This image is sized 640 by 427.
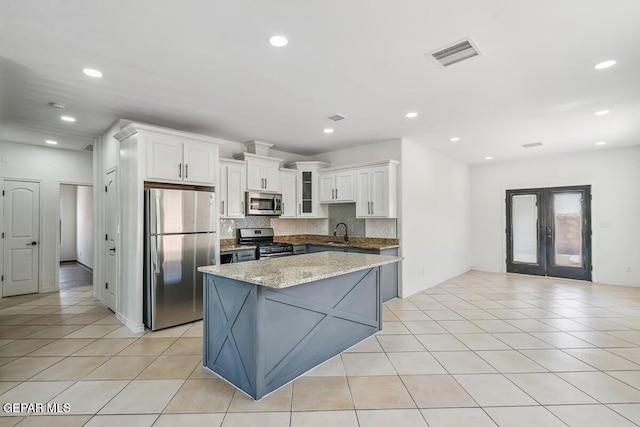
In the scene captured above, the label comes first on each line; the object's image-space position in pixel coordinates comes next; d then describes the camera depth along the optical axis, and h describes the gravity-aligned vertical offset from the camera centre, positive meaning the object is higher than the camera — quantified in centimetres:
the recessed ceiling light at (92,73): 282 +134
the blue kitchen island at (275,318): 235 -88
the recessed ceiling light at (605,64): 273 +134
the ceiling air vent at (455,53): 245 +135
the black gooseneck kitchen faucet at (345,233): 599 -35
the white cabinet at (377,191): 519 +43
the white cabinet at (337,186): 566 +55
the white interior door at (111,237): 429 -29
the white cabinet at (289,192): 588 +47
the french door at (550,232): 661 -40
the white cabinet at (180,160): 384 +75
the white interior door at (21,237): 537 -35
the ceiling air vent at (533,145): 569 +131
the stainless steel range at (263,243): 522 -49
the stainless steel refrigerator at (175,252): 376 -45
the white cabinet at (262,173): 529 +76
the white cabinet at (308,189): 609 +53
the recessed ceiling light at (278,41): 233 +134
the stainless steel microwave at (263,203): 529 +22
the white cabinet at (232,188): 495 +47
